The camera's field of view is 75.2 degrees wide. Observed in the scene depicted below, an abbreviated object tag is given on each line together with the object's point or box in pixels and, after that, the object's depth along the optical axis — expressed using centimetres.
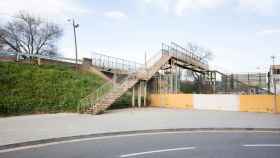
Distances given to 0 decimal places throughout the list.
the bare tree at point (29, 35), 3063
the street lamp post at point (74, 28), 2676
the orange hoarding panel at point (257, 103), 1495
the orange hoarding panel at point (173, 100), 1850
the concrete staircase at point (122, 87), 1390
